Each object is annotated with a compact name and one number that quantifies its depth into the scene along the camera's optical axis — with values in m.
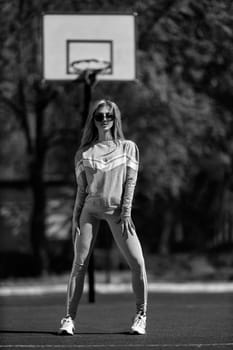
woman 8.93
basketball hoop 17.09
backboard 17.45
